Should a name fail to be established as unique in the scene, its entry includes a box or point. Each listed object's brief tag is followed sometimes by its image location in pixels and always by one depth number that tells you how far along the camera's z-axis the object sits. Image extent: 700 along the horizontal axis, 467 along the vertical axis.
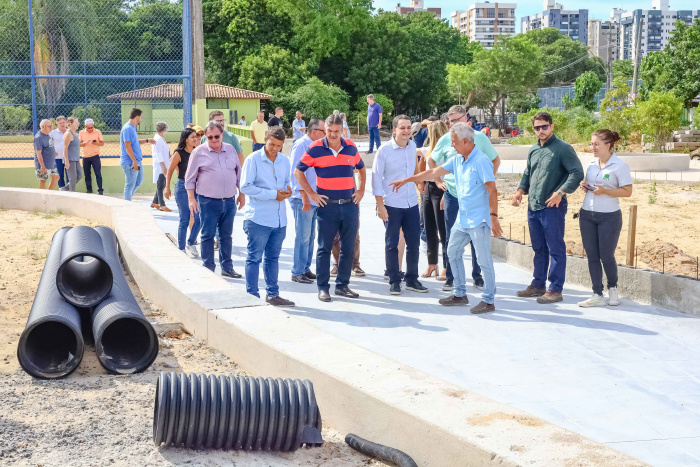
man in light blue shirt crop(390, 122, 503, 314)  7.53
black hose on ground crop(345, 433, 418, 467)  3.84
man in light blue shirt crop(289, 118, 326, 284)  8.81
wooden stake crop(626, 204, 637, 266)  8.78
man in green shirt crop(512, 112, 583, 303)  7.95
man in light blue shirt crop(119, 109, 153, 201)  14.30
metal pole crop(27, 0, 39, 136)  16.77
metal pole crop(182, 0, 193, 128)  17.34
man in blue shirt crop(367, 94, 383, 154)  22.77
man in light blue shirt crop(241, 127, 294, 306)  7.60
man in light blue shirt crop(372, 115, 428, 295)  8.30
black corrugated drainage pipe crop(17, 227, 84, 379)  5.12
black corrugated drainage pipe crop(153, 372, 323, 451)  4.02
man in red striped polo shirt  7.94
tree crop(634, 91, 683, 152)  27.25
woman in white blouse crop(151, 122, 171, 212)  13.59
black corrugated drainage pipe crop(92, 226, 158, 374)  5.29
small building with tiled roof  24.81
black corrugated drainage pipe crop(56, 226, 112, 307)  5.91
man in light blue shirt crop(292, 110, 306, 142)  20.62
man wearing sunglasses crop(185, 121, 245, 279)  8.82
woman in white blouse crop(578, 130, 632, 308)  7.64
